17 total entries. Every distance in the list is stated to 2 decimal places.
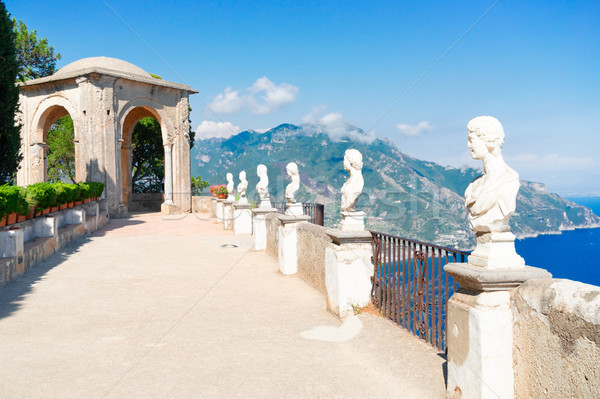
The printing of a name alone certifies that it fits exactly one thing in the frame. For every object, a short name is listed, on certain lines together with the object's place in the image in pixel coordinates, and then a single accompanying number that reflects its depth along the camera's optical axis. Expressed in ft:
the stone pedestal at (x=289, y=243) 28.45
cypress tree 40.04
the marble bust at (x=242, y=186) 52.65
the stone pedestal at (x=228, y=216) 53.75
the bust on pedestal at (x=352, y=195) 18.81
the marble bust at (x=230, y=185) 60.75
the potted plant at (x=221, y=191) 69.77
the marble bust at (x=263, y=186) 38.24
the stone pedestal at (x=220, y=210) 60.39
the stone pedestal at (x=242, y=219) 49.11
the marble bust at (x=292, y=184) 29.25
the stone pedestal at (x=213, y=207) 67.71
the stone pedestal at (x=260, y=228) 37.32
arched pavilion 64.95
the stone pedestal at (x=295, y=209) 29.25
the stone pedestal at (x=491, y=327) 9.72
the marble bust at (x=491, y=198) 9.95
